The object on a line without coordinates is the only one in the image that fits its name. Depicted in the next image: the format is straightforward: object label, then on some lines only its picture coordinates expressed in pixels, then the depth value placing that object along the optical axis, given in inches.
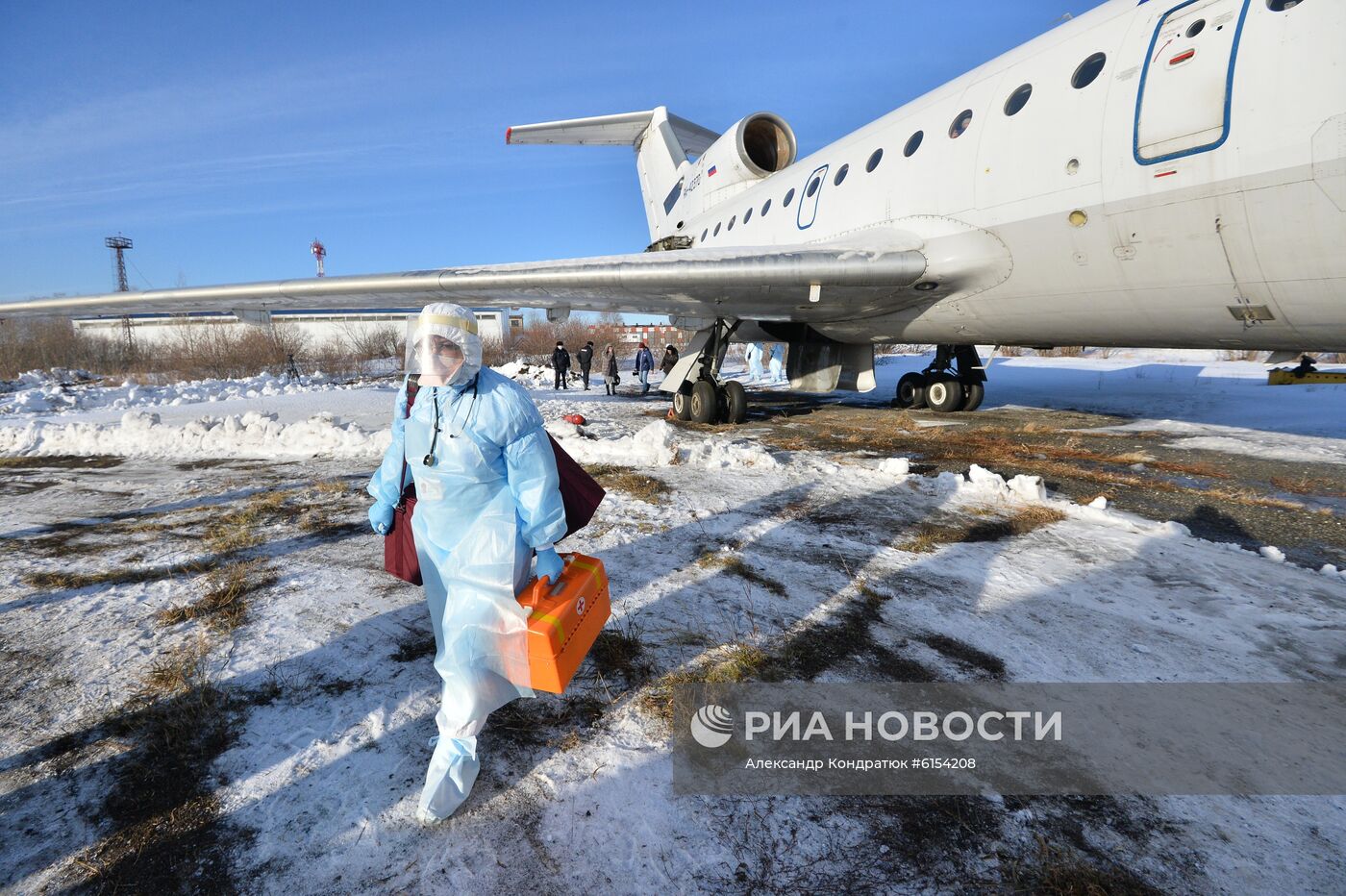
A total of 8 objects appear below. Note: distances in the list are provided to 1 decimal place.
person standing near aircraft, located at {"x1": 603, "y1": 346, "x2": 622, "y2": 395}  667.4
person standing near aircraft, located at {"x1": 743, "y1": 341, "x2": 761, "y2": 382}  930.9
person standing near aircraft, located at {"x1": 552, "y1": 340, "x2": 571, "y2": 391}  727.7
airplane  158.1
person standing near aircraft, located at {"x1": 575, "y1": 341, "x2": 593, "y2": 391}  750.7
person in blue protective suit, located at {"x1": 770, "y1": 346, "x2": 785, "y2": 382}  850.8
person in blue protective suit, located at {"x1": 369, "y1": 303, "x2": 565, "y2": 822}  78.8
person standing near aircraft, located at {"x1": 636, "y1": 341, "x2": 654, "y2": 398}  784.3
